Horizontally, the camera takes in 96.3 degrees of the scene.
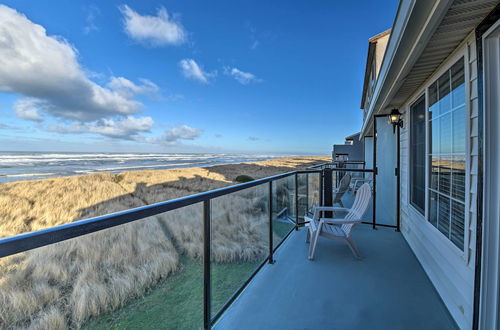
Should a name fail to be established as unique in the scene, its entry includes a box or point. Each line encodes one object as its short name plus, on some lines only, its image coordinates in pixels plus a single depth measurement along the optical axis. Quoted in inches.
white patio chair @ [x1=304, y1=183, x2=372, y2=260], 115.0
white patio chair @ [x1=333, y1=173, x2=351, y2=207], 206.4
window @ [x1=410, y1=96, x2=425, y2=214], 116.4
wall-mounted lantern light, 149.8
